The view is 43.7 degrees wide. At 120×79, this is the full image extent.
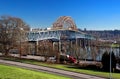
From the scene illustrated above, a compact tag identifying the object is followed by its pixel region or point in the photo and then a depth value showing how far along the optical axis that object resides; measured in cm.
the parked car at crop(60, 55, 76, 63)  3203
